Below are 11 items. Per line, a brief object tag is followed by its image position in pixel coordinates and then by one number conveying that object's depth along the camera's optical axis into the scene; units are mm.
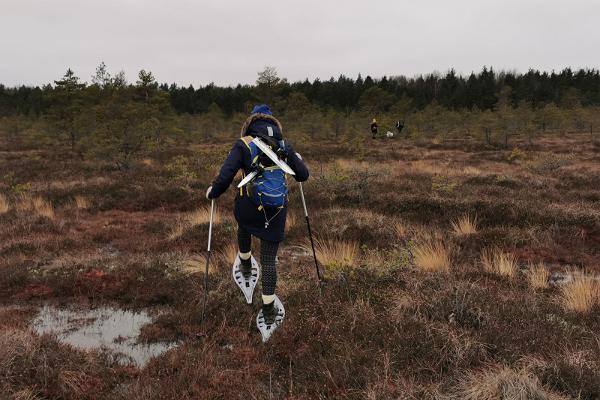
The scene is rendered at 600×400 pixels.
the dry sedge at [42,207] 10594
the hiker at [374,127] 34406
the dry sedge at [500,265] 6094
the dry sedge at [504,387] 2874
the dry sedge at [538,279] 5707
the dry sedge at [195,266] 6332
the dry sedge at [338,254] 5852
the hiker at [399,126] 37875
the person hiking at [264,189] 4297
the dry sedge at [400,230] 8211
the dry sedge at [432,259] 6237
